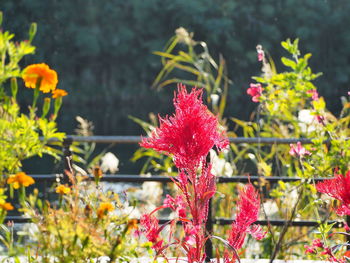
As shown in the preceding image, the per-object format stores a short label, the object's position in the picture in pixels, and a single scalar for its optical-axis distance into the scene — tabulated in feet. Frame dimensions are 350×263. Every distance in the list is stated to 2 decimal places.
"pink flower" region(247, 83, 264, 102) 21.40
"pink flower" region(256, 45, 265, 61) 21.84
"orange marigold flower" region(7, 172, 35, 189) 10.43
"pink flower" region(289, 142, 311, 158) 19.50
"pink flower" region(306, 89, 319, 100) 21.69
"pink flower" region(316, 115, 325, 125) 20.13
